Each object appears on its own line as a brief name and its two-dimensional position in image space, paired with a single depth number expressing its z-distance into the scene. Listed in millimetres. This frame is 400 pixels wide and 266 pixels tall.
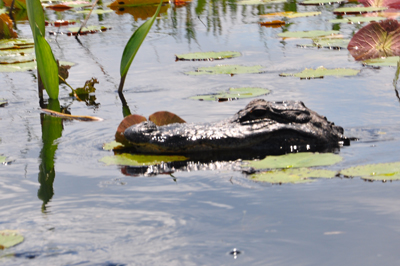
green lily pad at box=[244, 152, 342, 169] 5496
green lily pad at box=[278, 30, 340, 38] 13867
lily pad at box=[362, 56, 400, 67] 10617
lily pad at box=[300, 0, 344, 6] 20250
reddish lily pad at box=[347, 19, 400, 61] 12000
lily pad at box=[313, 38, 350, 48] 12802
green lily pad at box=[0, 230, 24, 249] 4109
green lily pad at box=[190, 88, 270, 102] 8703
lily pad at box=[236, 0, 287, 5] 21064
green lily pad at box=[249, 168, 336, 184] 5117
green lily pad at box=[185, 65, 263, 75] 10367
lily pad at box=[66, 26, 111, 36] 16312
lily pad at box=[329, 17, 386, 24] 15734
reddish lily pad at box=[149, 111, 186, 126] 6762
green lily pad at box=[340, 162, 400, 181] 5102
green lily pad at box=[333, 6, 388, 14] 17525
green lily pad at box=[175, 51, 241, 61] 11852
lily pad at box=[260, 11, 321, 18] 17359
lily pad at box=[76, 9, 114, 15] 20447
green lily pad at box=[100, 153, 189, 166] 5930
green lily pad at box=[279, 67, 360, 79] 9969
